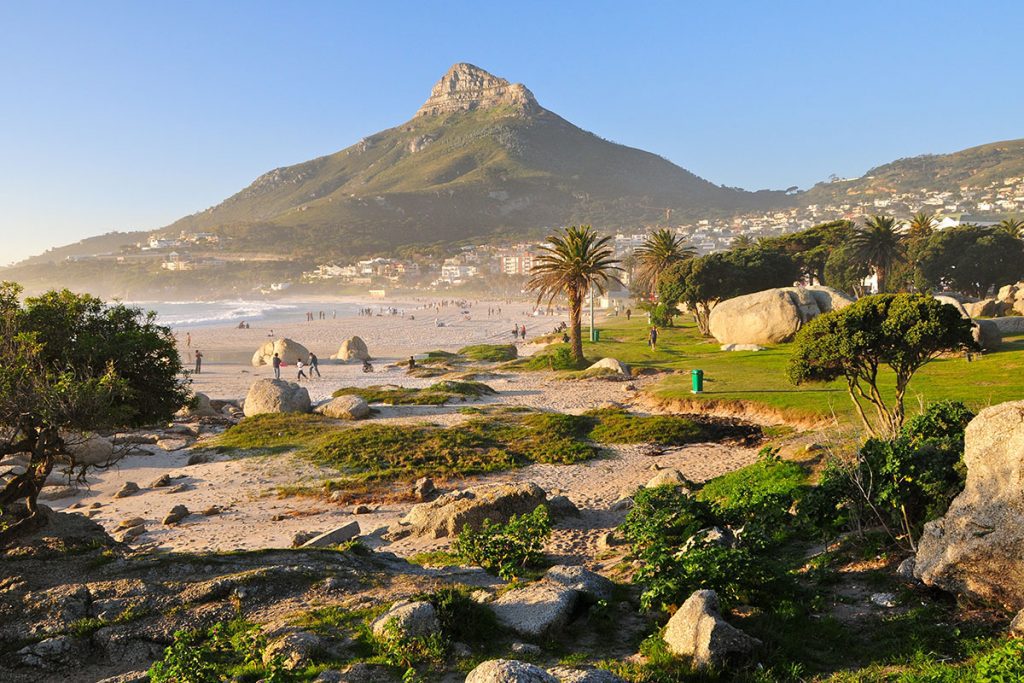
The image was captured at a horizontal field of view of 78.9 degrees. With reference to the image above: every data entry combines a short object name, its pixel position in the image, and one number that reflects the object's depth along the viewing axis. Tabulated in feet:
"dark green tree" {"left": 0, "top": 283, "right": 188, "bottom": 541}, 34.30
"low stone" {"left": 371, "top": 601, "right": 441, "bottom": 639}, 27.81
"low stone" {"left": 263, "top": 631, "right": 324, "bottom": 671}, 26.16
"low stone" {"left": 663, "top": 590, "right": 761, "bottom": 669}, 25.61
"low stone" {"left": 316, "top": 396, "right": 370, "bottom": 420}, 105.91
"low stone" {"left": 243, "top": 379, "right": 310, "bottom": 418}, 109.09
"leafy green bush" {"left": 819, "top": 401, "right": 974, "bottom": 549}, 34.55
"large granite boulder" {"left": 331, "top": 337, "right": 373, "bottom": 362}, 196.34
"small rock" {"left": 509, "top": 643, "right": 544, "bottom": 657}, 27.78
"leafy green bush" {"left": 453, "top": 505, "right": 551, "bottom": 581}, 40.91
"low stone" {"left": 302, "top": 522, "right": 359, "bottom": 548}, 49.93
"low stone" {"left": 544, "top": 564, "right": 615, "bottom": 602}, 33.09
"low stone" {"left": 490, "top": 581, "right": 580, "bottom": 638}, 29.76
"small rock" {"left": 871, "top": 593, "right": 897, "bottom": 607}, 31.01
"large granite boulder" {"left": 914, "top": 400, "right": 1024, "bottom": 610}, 27.17
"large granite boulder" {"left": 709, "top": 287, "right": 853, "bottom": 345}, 141.18
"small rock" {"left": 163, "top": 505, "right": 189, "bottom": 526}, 60.39
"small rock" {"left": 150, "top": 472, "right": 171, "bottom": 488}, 74.53
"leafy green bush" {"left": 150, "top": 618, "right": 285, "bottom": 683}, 22.35
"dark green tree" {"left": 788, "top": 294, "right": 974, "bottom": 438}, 47.65
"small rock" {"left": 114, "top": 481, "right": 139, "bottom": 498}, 71.94
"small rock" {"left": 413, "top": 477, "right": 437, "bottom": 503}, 66.33
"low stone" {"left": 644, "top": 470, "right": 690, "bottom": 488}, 57.86
